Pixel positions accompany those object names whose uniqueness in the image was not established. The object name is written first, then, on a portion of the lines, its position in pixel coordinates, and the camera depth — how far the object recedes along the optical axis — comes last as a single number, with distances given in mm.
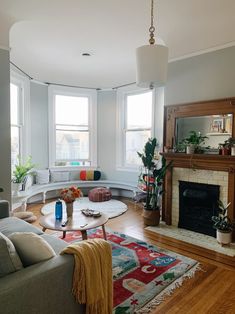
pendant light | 2293
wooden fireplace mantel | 3242
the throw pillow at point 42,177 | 5391
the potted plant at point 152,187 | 3857
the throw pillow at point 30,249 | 1517
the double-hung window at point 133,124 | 5387
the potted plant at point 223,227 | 3074
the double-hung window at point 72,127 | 5793
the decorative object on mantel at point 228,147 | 3199
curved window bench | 4223
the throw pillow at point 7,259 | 1364
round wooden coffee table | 2643
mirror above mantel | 3345
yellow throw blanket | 1495
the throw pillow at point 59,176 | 5680
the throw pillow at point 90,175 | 5957
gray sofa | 1235
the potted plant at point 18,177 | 4129
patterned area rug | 2029
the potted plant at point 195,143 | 3585
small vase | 3003
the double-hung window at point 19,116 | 4797
